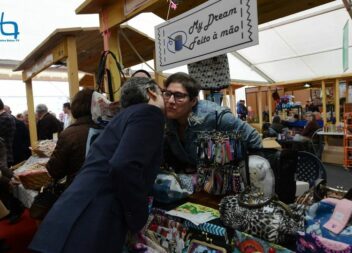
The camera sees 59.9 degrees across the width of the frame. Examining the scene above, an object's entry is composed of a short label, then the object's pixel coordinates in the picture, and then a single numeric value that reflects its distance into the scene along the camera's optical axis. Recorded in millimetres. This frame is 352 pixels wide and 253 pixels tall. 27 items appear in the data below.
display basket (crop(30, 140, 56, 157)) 3168
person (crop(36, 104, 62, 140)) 4539
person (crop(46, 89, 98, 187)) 1854
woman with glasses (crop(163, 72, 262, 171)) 1498
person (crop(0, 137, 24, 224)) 2875
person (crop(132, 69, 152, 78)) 1710
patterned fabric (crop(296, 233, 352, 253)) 826
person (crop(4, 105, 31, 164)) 4496
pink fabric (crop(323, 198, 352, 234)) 875
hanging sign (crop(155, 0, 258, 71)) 1156
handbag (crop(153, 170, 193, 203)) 1445
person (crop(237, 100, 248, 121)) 8453
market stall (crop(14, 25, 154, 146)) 2625
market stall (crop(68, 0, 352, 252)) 1139
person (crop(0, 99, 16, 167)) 3639
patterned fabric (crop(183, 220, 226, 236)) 1116
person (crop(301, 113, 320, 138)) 6410
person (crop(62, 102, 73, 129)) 4723
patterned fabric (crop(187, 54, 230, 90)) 1734
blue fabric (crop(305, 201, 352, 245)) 853
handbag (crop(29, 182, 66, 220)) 2027
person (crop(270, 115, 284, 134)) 7039
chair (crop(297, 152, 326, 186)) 1629
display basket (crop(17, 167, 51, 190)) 2533
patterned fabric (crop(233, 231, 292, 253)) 967
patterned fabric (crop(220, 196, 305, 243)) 976
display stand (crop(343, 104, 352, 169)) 6293
